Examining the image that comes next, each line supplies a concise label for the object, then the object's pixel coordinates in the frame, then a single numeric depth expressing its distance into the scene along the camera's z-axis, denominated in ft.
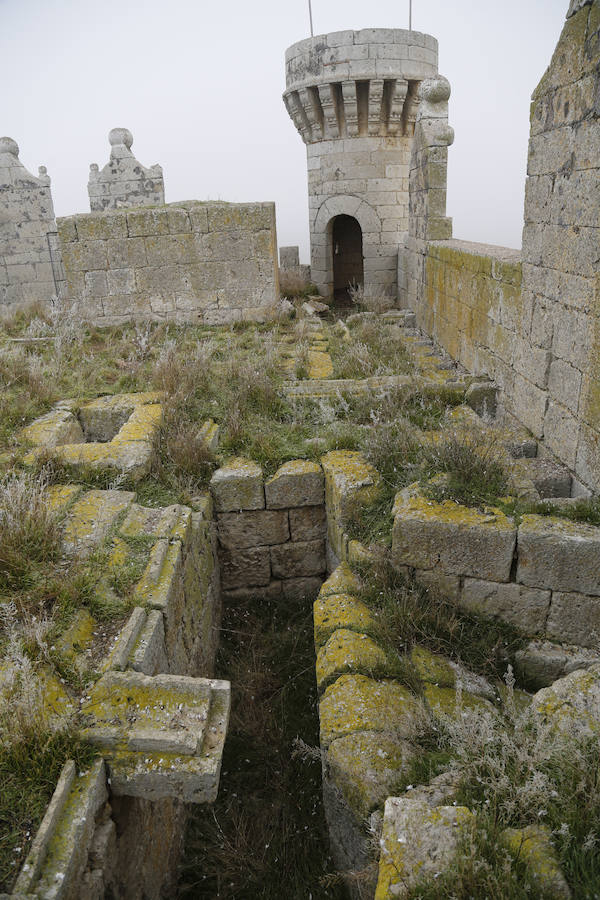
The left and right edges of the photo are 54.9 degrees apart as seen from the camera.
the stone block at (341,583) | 11.85
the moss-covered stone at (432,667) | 9.70
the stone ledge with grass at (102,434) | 14.34
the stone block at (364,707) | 8.65
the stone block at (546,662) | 10.56
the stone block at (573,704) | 7.63
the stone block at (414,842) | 5.87
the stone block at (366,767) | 7.79
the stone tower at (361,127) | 34.27
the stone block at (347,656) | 9.78
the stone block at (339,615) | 10.81
